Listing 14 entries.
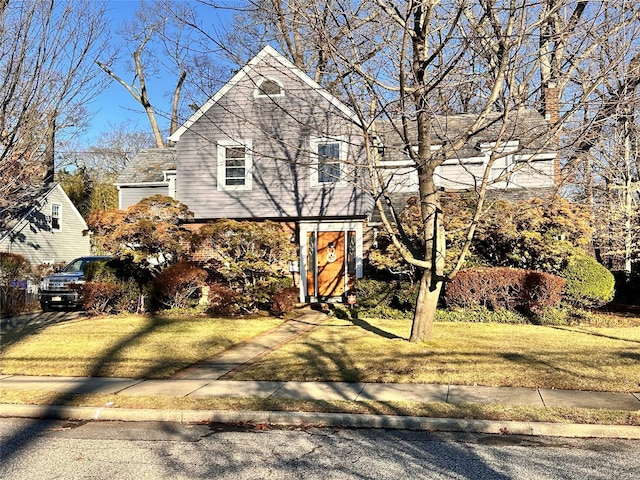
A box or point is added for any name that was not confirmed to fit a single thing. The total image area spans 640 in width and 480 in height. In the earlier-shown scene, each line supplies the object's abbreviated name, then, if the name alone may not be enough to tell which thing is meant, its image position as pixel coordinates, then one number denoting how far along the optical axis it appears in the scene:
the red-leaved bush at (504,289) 13.23
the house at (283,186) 16.81
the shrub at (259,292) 14.52
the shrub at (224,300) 14.47
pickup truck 17.38
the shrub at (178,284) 14.71
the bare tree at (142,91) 34.84
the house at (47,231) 26.44
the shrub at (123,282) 15.51
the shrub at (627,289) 18.22
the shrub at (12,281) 16.59
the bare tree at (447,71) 8.28
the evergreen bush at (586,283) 13.66
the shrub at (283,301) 14.34
